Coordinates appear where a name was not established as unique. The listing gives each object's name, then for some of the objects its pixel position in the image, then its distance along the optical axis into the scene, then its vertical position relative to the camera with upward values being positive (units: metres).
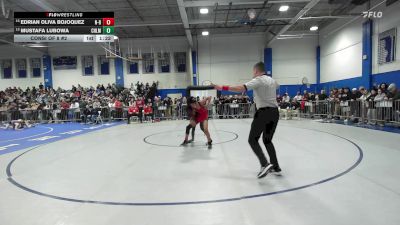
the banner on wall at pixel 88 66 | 27.91 +3.59
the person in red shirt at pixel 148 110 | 18.41 -0.62
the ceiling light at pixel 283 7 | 17.82 +5.93
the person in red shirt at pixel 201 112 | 7.80 -0.33
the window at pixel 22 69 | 28.41 +3.43
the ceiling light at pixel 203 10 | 18.37 +6.01
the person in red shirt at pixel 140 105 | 17.80 -0.27
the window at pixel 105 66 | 27.80 +3.56
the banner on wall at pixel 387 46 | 16.18 +3.13
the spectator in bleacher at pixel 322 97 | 18.09 +0.14
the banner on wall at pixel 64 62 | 27.88 +4.01
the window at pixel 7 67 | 28.42 +3.66
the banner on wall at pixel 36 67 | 28.25 +3.61
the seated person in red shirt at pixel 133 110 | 17.79 -0.56
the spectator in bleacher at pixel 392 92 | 11.76 +0.25
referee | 4.71 -0.29
